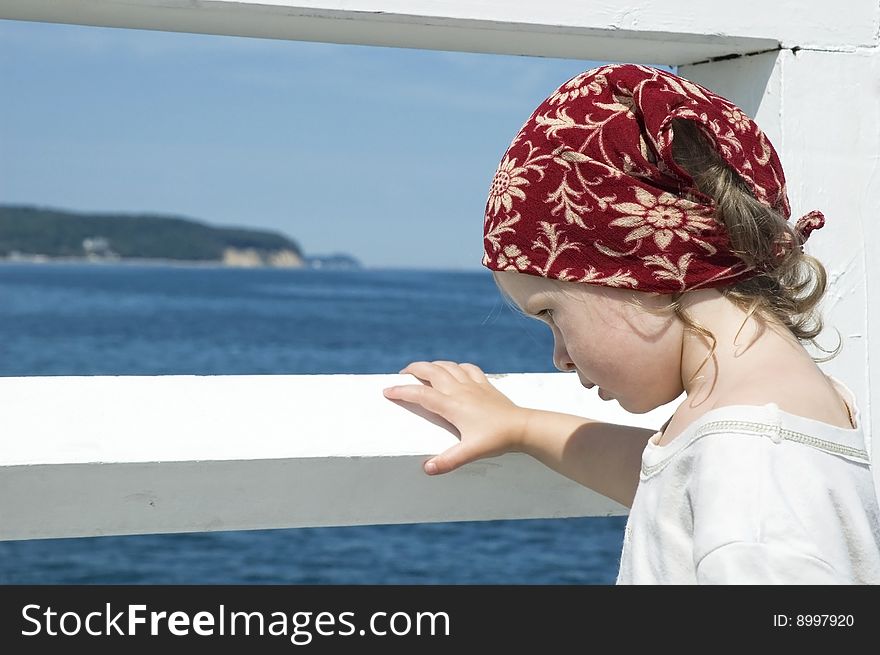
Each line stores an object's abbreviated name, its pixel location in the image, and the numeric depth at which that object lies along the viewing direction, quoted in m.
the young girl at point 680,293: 1.09
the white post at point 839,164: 1.59
